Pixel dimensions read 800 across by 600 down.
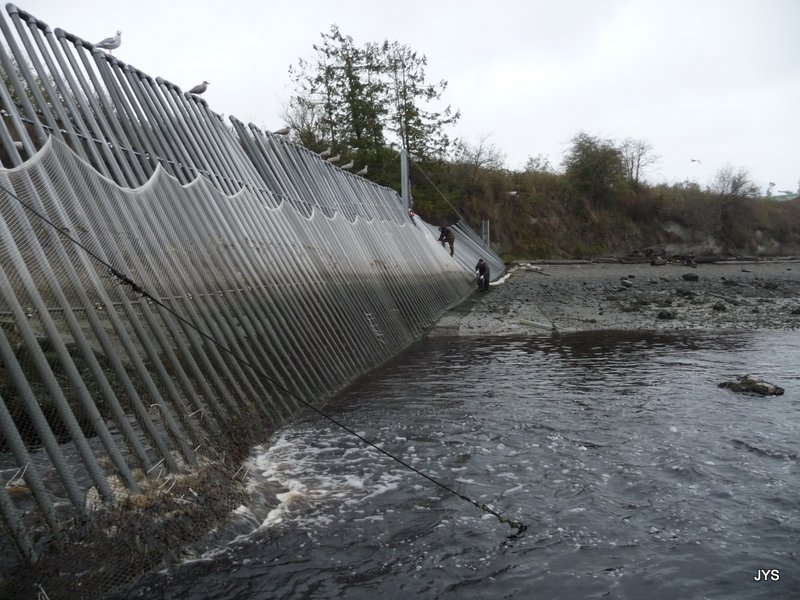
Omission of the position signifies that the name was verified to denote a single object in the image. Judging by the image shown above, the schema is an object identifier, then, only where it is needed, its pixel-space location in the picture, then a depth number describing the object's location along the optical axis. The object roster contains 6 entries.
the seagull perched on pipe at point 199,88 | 15.65
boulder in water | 10.73
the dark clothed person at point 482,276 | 31.67
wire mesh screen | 5.34
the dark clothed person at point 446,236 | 33.66
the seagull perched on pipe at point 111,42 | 12.24
